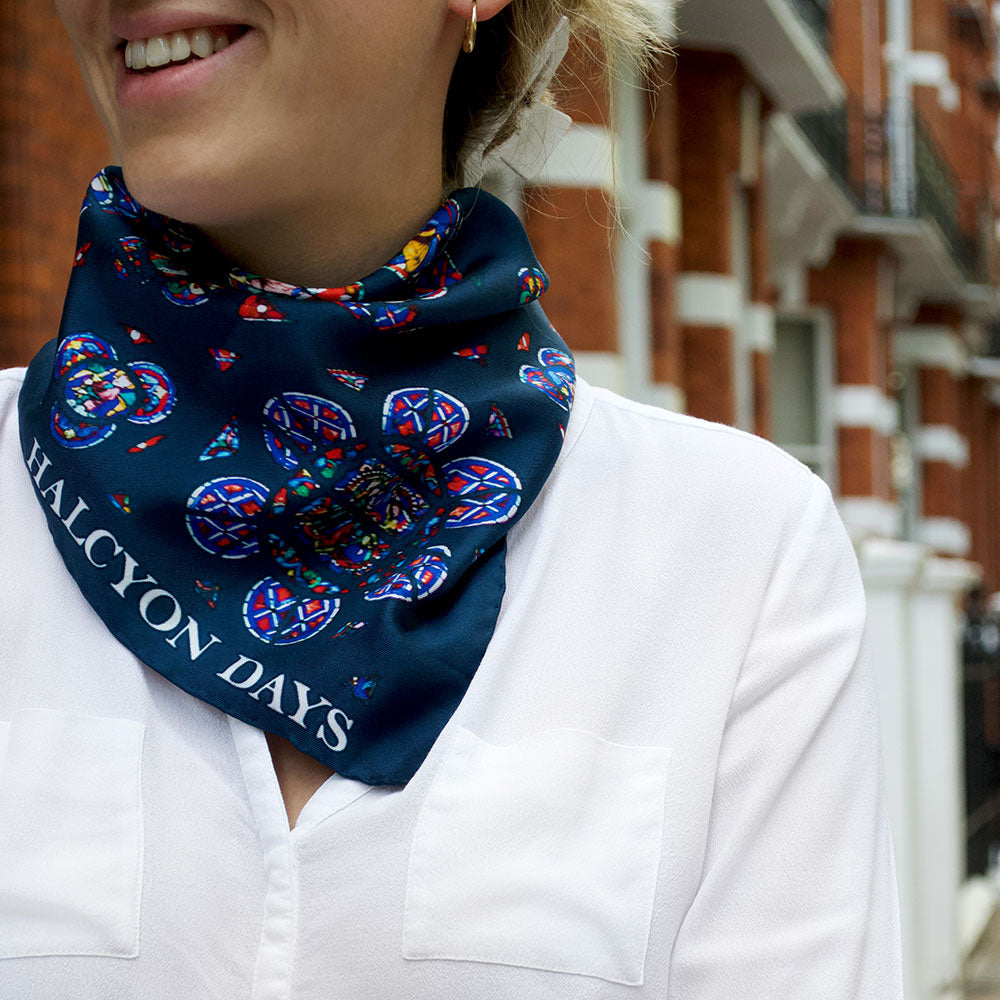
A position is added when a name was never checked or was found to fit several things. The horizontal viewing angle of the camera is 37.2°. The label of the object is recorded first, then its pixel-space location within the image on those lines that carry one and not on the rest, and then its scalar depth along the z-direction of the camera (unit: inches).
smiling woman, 50.0
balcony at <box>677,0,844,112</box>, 340.7
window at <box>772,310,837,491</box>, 563.2
